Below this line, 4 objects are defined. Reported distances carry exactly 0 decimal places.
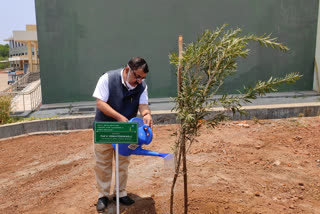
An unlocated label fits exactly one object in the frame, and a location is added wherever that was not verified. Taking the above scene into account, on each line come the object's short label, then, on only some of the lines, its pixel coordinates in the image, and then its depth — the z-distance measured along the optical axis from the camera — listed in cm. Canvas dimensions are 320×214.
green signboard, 275
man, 313
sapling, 266
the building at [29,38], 2147
